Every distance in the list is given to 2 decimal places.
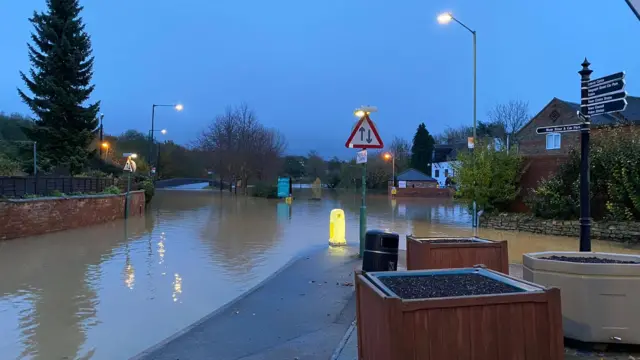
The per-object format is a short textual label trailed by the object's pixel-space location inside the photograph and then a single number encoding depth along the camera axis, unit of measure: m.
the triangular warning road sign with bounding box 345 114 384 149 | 9.84
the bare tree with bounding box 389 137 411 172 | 85.38
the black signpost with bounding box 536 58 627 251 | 5.90
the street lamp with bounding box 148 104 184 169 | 40.34
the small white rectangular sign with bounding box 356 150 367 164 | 10.23
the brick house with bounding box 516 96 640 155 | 35.00
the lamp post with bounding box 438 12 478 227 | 16.16
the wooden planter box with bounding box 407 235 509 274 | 6.06
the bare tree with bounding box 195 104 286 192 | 55.62
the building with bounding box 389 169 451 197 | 54.47
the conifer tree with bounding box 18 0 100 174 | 29.77
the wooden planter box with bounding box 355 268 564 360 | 2.89
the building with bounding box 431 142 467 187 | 73.69
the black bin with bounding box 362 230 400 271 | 7.74
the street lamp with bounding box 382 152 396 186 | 61.68
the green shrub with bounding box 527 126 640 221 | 14.80
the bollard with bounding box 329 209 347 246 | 13.02
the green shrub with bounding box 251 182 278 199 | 45.88
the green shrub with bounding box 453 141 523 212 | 18.80
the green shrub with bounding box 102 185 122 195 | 23.22
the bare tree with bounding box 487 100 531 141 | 54.66
